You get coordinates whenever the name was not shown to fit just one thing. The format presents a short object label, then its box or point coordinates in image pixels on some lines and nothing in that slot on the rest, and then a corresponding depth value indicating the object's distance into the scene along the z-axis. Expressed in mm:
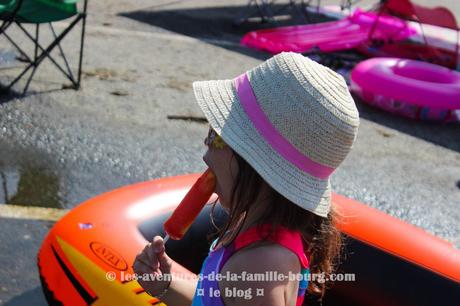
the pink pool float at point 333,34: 7664
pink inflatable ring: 6168
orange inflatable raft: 2379
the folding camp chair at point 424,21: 7164
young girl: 1438
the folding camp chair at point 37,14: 4953
